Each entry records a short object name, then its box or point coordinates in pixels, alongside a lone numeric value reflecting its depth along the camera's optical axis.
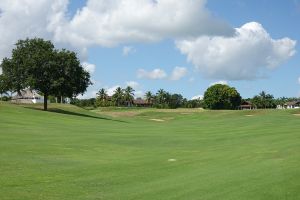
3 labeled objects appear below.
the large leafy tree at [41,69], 70.44
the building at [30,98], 174.00
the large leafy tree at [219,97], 194.38
